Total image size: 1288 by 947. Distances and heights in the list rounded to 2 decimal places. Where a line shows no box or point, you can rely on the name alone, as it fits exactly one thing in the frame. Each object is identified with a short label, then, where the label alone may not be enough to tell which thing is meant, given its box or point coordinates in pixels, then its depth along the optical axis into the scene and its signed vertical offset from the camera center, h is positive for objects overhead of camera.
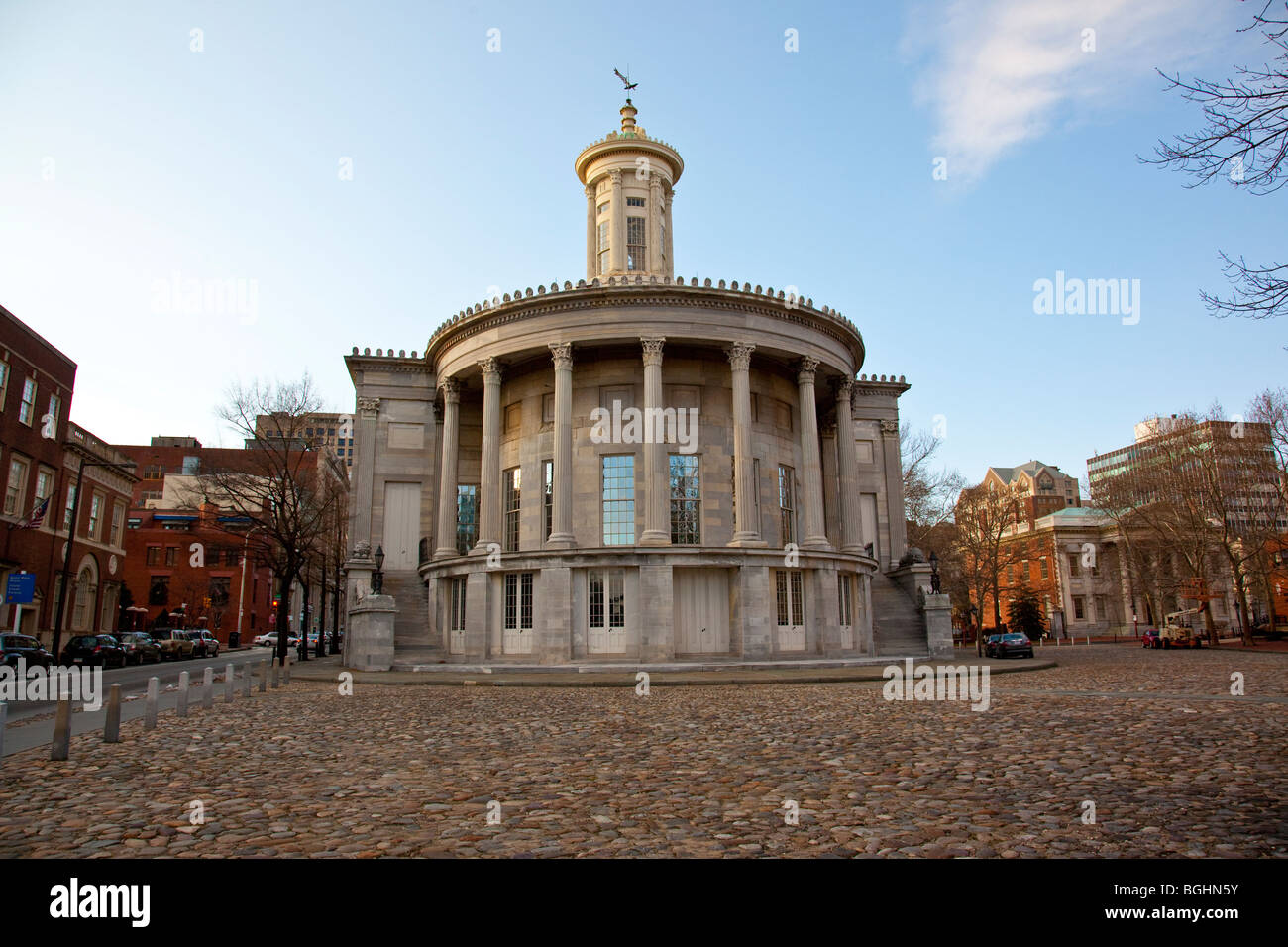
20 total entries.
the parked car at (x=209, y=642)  55.63 -1.53
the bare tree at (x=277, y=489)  39.03 +6.57
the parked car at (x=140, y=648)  41.41 -1.42
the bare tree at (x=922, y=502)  58.41 +7.82
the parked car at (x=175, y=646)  47.91 -1.55
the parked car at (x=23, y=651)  30.46 -1.13
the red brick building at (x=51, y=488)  40.91 +7.34
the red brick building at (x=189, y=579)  76.25 +3.88
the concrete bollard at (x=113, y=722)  12.44 -1.52
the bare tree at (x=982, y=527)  53.47 +5.72
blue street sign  35.38 +1.36
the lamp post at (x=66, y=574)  39.28 +2.31
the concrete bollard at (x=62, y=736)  10.88 -1.50
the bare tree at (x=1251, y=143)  8.29 +4.72
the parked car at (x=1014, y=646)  38.59 -1.65
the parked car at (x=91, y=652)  37.69 -1.42
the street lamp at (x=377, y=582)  32.16 +1.34
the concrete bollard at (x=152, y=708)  13.77 -1.49
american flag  39.53 +4.95
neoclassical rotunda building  30.94 +5.49
